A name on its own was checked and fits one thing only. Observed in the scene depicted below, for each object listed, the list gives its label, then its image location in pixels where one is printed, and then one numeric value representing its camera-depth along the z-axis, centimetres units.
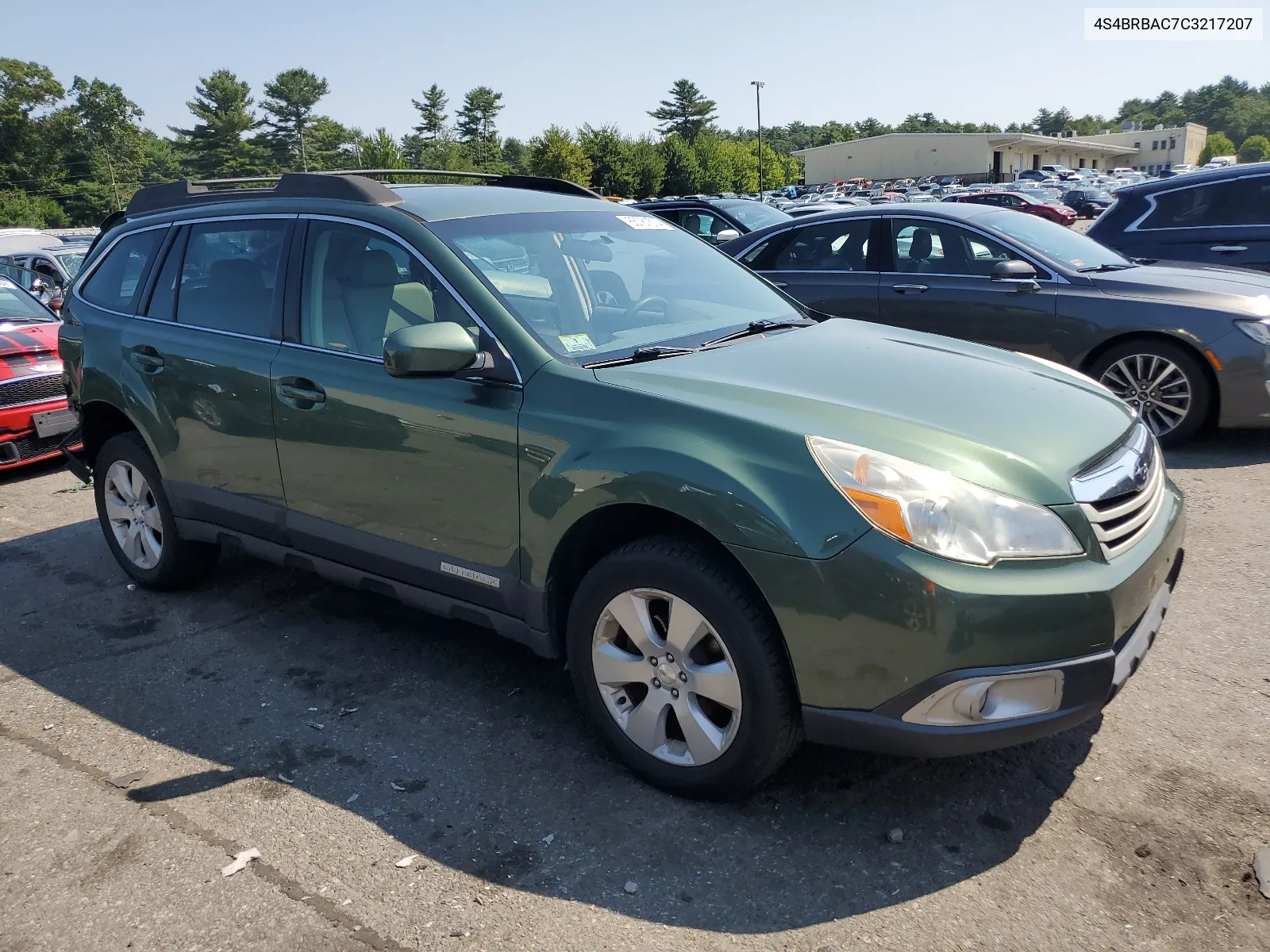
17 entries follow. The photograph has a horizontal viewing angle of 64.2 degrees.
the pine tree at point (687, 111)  10962
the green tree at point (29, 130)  8081
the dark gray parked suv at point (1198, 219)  855
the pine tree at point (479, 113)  11306
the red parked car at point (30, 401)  742
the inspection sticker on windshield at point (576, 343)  333
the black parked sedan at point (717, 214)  1282
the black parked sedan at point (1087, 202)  4122
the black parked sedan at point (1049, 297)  649
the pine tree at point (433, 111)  11006
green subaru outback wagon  258
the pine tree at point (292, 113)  9944
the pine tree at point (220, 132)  9294
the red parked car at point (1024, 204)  3278
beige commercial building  9506
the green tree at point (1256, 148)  13662
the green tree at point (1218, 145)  14012
